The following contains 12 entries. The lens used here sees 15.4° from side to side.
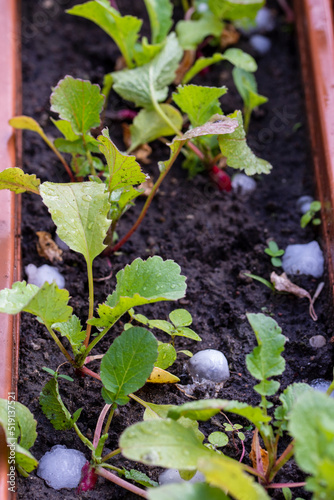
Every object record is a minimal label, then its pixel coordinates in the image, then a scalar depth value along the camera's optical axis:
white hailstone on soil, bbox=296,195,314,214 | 0.63
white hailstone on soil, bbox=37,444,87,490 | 0.52
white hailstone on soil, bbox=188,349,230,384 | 0.55
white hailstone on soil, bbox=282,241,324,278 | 0.59
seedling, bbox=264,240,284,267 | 0.60
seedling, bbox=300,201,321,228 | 0.61
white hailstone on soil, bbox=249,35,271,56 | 0.72
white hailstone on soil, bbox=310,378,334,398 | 0.55
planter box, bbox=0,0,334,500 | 0.54
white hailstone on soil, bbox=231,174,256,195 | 0.64
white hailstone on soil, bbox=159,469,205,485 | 0.52
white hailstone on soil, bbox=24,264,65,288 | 0.58
